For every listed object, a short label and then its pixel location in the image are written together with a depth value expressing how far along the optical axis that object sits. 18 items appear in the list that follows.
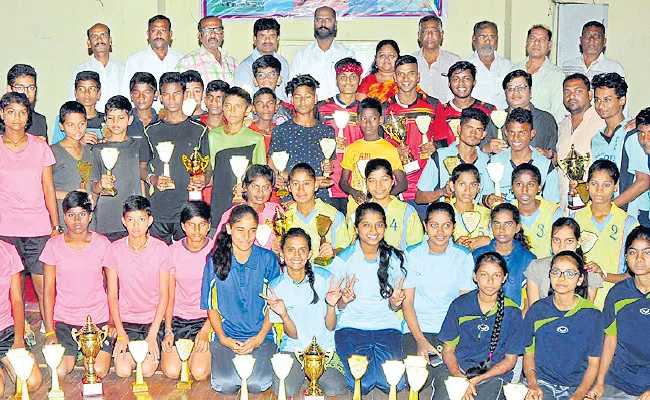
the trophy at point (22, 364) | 5.81
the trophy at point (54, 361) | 5.95
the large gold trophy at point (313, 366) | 6.01
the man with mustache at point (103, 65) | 9.01
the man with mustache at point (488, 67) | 8.92
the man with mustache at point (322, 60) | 9.20
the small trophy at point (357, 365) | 5.94
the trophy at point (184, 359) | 6.46
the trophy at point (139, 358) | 6.12
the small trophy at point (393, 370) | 5.80
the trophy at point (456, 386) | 5.60
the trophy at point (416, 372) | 5.73
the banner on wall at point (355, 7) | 11.03
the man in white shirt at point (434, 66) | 9.02
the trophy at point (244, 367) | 5.91
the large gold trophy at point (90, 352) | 6.30
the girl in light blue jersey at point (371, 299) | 6.50
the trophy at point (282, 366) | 5.90
